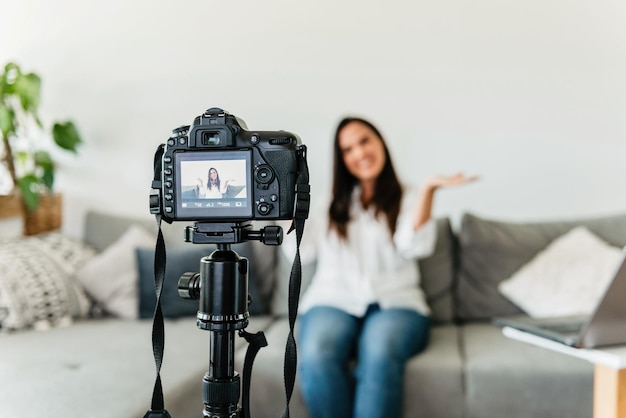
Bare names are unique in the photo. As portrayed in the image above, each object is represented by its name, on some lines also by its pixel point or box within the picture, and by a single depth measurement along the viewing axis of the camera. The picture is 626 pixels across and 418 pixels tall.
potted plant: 2.62
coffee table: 1.26
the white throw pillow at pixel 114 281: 2.48
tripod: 1.03
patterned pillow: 2.20
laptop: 1.25
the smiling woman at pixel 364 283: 1.91
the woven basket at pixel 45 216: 2.84
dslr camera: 1.03
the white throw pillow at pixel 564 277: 2.34
